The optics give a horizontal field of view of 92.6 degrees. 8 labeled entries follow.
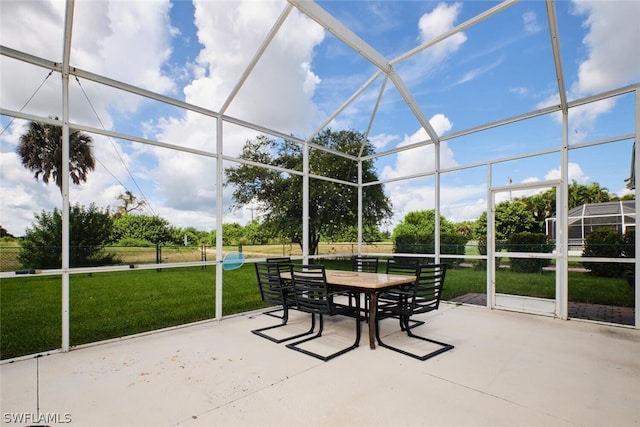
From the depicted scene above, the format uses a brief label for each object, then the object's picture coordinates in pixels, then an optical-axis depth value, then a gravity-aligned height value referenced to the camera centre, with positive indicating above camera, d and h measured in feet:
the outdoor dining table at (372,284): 10.77 -2.46
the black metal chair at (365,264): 16.62 -2.59
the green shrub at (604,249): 13.82 -1.45
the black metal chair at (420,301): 10.79 -3.14
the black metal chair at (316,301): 10.71 -3.08
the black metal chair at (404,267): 13.39 -2.36
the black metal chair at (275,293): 12.38 -3.25
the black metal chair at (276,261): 15.60 -2.27
